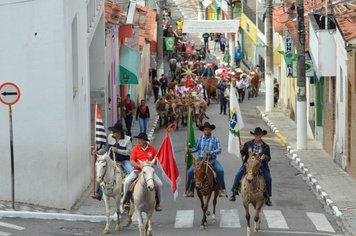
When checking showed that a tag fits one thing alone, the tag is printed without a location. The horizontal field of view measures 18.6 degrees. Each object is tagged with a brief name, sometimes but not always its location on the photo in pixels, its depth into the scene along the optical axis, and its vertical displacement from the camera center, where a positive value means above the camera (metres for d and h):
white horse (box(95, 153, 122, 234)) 22.14 -2.05
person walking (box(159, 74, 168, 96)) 57.62 -0.18
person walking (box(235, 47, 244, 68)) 70.94 +1.45
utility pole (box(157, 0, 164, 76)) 63.62 +2.16
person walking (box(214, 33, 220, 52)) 85.31 +3.09
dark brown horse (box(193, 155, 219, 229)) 22.97 -2.20
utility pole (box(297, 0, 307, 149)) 36.84 -0.61
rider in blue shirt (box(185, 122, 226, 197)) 23.52 -1.57
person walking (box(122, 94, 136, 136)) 40.50 -1.04
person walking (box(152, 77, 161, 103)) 56.22 -0.32
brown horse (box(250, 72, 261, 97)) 59.50 -0.22
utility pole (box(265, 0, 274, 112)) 50.26 +0.64
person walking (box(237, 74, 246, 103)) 56.81 -0.46
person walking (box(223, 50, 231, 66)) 71.94 +1.43
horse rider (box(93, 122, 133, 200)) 23.61 -1.44
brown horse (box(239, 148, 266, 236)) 22.00 -2.26
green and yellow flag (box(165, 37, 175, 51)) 74.28 +2.50
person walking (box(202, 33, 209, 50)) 83.12 +3.07
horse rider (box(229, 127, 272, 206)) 22.91 -1.64
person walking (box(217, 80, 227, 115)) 50.09 -0.87
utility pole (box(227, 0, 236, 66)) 68.69 +2.22
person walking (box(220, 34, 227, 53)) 82.25 +2.76
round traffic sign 23.70 -0.23
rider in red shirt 22.09 -1.54
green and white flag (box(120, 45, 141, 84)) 43.91 +0.67
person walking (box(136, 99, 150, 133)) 40.69 -1.35
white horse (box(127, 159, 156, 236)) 20.95 -2.31
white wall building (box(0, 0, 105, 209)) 24.41 -0.38
